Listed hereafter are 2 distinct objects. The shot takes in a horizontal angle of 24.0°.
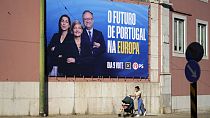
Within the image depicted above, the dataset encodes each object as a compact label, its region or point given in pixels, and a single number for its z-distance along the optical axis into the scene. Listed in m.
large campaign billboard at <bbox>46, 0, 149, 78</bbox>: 22.72
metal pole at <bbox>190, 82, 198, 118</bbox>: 14.54
